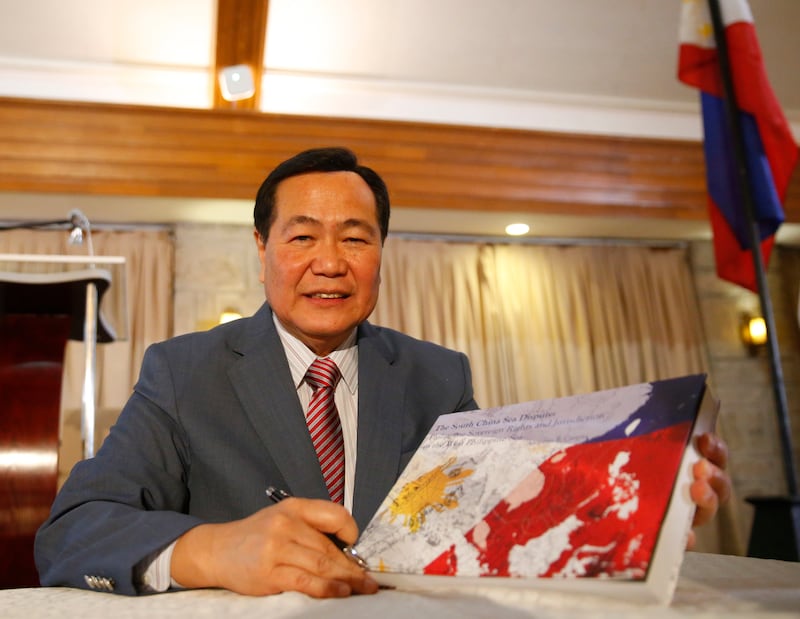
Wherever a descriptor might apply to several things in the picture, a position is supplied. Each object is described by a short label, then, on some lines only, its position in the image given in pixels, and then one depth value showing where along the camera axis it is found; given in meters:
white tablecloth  0.55
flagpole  1.65
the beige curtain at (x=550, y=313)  5.67
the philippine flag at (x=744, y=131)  2.98
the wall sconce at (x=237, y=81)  4.86
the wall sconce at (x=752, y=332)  6.20
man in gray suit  0.77
